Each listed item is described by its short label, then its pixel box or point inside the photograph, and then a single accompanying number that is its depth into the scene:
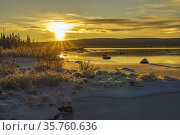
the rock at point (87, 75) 5.93
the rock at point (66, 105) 3.55
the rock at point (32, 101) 3.53
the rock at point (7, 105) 3.24
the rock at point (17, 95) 3.90
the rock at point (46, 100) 3.54
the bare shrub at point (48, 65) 6.75
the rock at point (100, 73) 6.52
